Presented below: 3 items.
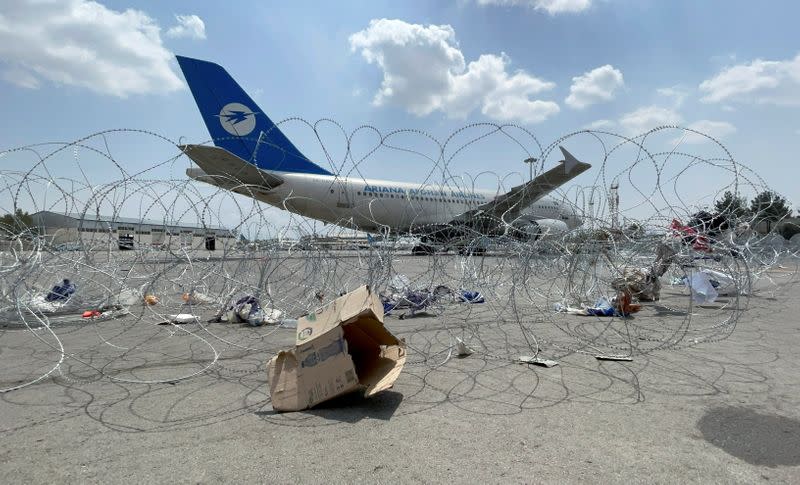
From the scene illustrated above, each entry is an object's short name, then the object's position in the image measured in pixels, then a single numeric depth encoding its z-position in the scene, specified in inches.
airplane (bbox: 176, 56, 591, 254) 658.8
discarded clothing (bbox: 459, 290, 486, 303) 345.4
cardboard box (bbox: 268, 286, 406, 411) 130.1
